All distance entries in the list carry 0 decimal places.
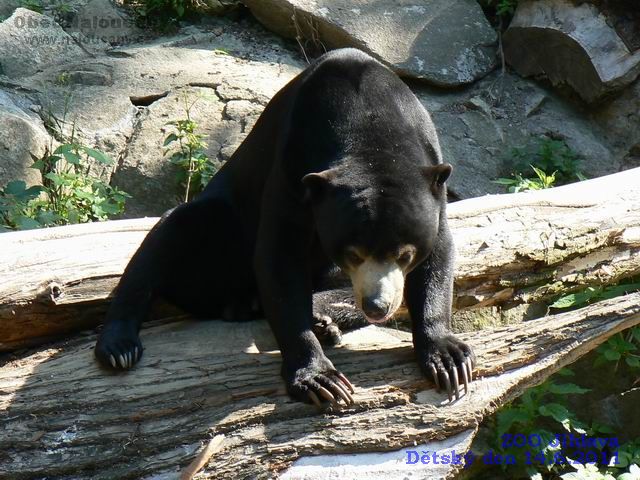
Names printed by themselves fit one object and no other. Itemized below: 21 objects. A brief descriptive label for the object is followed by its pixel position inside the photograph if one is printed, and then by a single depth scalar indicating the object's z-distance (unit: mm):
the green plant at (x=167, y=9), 17844
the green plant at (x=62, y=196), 12641
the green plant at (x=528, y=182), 13766
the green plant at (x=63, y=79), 15891
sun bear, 7680
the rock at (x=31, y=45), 16172
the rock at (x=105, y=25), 17437
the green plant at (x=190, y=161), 14625
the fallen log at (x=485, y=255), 8930
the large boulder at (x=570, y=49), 16141
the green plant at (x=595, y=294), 10977
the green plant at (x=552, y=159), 15594
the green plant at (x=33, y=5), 17687
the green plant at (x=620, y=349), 11211
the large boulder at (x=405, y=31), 16797
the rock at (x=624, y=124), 16297
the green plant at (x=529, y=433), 10164
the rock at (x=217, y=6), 18062
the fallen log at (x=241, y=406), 7297
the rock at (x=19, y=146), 14148
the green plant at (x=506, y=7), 17687
